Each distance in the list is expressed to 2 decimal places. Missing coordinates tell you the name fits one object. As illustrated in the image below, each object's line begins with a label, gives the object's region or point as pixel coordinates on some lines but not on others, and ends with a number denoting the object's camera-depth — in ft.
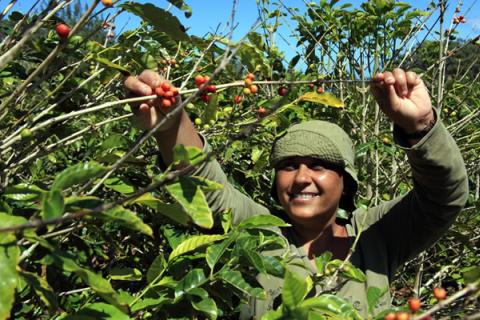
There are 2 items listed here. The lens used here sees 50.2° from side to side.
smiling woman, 5.37
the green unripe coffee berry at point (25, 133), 3.57
